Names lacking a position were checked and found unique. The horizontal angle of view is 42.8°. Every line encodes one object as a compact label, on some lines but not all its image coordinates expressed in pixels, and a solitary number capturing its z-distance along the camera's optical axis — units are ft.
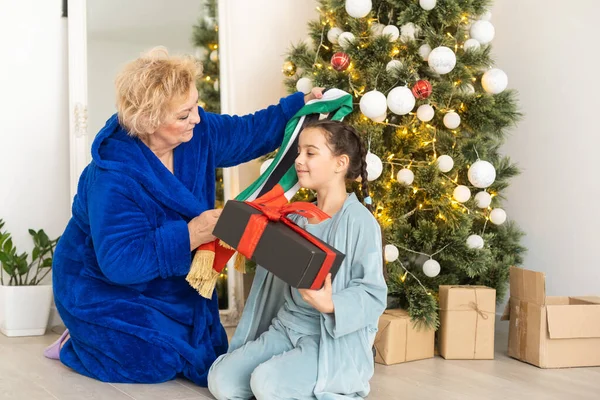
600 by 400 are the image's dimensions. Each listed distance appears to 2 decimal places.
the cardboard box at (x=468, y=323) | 9.48
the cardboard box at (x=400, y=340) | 9.23
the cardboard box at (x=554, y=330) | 9.00
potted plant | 10.42
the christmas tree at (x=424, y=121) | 9.80
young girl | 6.95
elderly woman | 7.65
